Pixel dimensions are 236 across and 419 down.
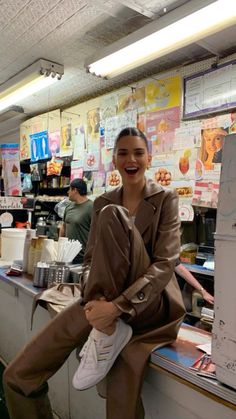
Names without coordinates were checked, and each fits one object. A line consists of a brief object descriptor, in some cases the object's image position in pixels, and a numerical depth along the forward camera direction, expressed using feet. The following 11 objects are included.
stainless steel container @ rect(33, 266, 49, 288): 7.43
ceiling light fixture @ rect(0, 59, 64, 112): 10.84
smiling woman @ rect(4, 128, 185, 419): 4.22
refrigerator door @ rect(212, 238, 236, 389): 3.39
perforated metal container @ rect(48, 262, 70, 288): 7.29
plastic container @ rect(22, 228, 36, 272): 8.79
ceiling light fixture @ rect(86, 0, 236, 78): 6.60
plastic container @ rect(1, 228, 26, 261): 10.16
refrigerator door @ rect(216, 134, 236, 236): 3.41
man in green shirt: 12.51
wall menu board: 9.61
